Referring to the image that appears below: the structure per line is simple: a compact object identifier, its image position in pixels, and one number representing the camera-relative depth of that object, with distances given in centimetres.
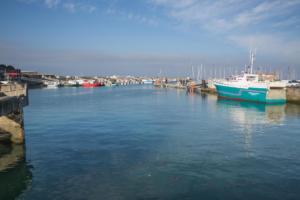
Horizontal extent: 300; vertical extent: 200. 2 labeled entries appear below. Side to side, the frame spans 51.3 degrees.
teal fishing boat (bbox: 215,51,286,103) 7831
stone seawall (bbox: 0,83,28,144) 2670
